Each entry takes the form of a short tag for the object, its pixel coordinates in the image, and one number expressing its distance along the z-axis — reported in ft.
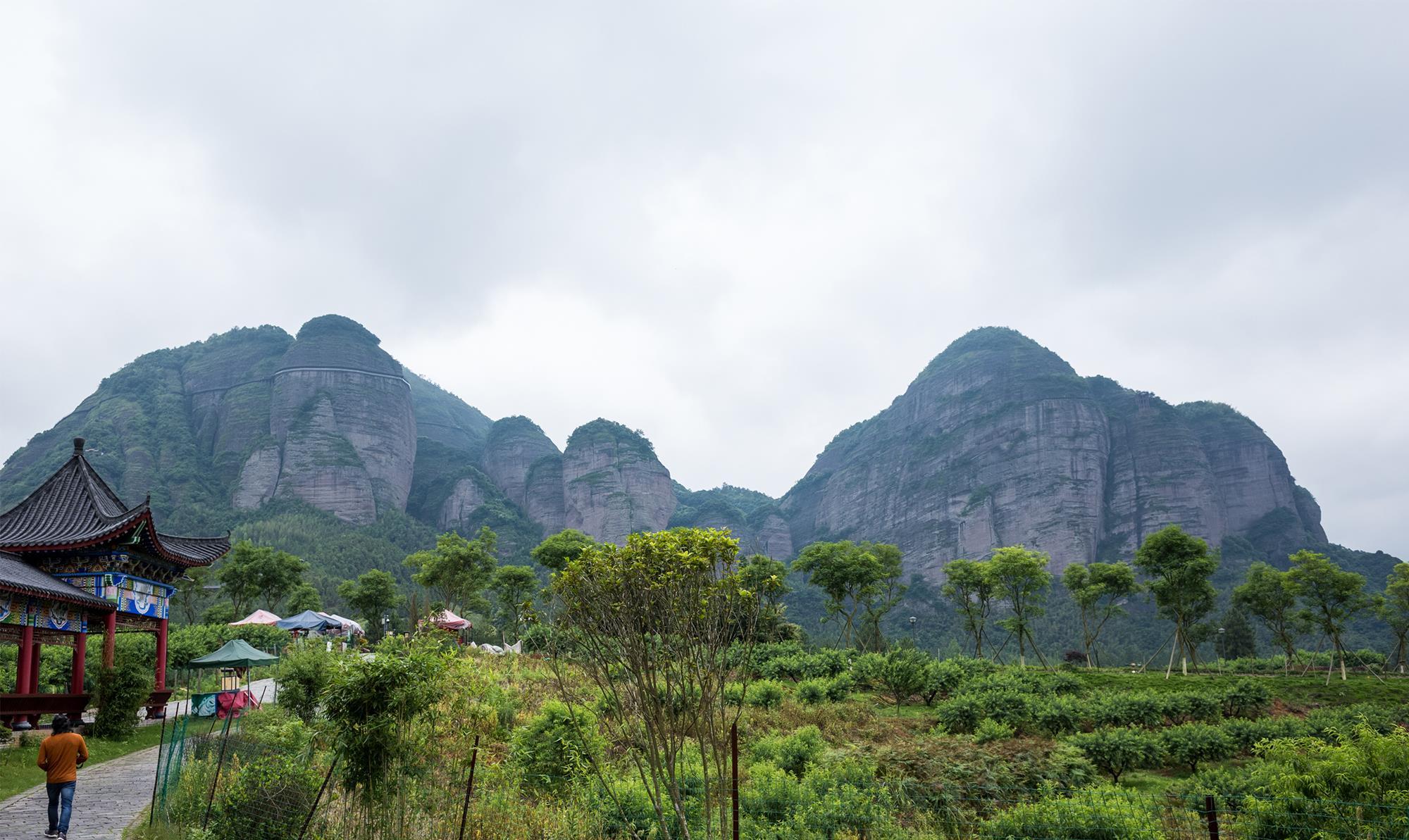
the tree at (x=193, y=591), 126.52
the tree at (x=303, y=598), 150.92
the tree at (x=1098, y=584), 115.34
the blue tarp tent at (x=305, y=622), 115.03
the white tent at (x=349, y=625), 126.52
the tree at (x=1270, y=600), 114.21
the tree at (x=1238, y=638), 168.35
